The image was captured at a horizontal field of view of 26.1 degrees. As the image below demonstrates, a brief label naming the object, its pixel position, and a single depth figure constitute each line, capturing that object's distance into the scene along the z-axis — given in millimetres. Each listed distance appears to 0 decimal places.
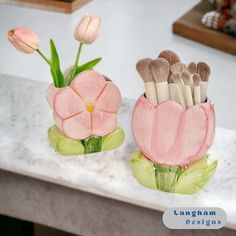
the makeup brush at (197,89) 802
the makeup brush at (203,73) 828
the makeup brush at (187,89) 803
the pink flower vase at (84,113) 925
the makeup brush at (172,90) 837
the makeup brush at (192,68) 843
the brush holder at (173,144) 830
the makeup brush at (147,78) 815
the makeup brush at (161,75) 801
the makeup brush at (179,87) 806
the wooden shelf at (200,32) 1854
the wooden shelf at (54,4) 2247
